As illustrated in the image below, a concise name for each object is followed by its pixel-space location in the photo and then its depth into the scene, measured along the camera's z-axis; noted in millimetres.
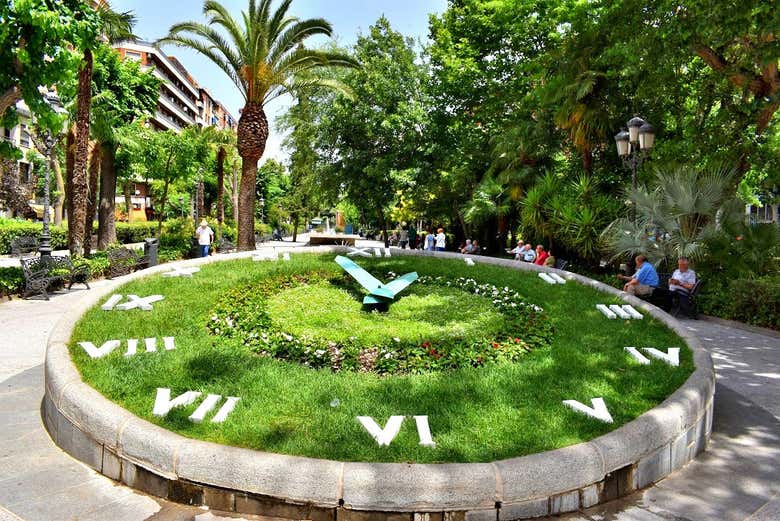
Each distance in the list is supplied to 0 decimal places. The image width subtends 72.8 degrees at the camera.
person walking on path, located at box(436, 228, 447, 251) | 21812
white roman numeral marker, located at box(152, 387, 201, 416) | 4430
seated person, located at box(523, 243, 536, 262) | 16359
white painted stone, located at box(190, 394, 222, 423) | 4309
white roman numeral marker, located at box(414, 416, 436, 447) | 4000
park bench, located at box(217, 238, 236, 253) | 25875
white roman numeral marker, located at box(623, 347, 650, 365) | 5817
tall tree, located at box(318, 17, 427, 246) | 24594
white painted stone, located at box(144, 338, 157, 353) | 5844
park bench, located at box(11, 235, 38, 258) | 24984
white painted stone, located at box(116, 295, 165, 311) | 7258
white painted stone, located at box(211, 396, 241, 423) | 4320
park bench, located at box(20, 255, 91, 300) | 12828
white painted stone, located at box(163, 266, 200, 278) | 9109
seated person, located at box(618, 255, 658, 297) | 10750
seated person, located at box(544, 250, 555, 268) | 13797
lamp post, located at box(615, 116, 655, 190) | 12531
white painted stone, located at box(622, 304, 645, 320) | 7501
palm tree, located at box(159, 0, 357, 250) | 17156
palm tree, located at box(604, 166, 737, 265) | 12531
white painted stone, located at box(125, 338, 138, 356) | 5725
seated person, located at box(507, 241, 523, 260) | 17234
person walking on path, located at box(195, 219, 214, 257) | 18953
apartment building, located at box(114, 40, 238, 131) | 64812
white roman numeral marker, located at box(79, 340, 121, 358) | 5586
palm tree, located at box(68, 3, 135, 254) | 15789
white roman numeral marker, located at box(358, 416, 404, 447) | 4035
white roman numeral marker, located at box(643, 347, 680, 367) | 5756
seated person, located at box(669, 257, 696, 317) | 11062
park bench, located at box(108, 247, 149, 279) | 16469
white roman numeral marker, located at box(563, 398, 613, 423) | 4453
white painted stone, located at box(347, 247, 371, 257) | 11663
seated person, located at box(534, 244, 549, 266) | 14620
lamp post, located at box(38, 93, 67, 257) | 14258
